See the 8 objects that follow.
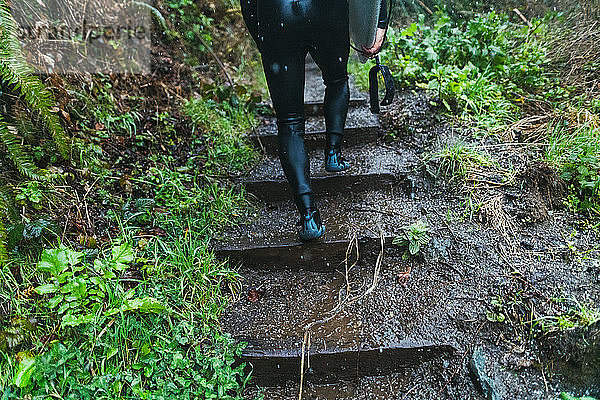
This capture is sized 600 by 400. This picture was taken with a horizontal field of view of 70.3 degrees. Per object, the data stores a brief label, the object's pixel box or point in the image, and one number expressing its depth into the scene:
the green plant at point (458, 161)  2.89
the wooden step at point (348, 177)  3.02
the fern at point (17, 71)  2.22
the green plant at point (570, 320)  1.93
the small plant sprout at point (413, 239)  2.52
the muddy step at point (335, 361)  2.12
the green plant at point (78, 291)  2.01
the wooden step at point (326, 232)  2.58
